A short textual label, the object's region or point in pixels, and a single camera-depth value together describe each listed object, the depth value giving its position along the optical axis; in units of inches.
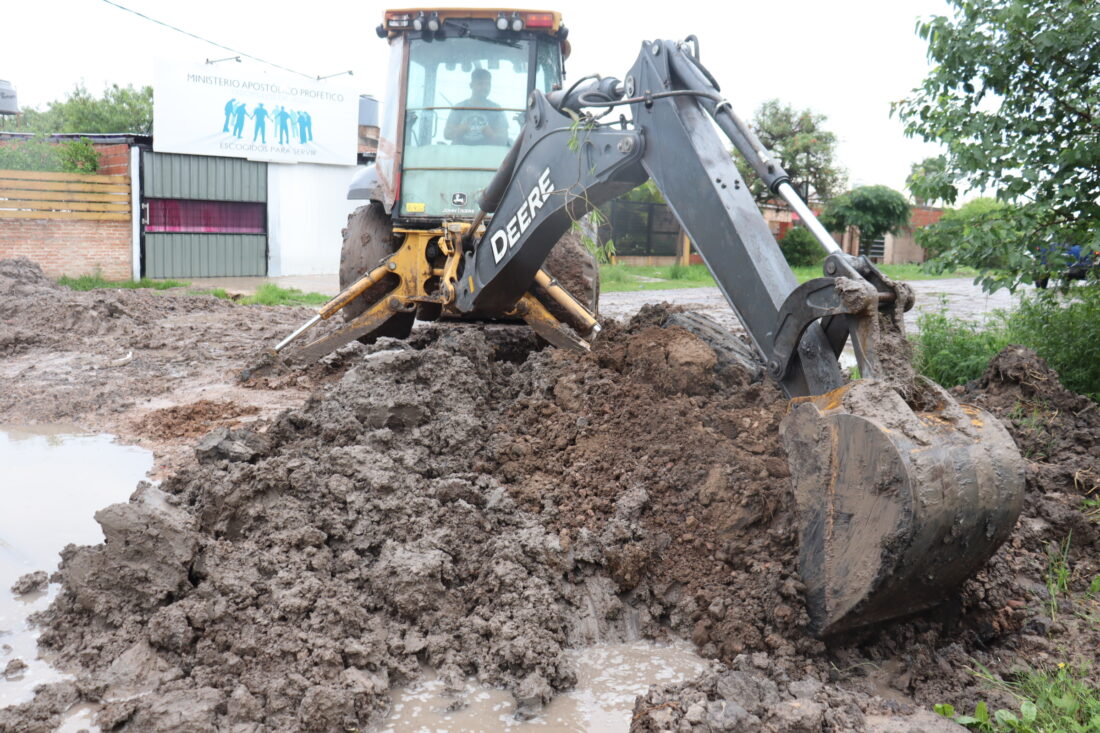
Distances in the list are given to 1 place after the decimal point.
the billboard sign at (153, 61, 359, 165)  681.0
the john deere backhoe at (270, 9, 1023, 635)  106.3
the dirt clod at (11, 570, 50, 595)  139.6
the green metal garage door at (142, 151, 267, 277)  674.8
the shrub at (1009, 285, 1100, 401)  232.1
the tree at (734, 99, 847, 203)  1198.9
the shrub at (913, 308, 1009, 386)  254.4
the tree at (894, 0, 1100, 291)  213.5
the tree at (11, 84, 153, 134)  1218.0
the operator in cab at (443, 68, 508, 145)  271.4
